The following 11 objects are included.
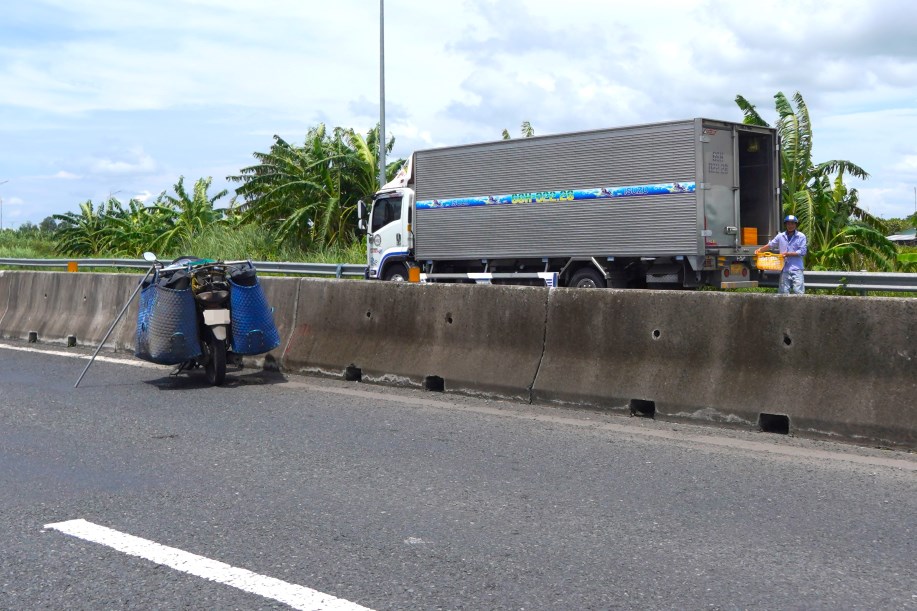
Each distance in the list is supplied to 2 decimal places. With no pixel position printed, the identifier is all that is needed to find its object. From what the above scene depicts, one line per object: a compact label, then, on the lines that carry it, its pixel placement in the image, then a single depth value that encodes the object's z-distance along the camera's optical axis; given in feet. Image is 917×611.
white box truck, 58.18
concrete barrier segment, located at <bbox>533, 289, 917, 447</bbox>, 24.14
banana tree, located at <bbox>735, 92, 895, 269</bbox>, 76.74
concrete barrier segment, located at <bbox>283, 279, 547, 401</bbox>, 31.76
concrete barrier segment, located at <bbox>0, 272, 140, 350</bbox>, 47.37
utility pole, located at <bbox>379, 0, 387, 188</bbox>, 96.17
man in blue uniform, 52.37
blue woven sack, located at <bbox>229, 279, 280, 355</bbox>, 35.81
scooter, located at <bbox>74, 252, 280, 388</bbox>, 34.81
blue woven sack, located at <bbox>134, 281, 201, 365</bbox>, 34.68
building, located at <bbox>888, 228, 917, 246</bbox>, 95.50
